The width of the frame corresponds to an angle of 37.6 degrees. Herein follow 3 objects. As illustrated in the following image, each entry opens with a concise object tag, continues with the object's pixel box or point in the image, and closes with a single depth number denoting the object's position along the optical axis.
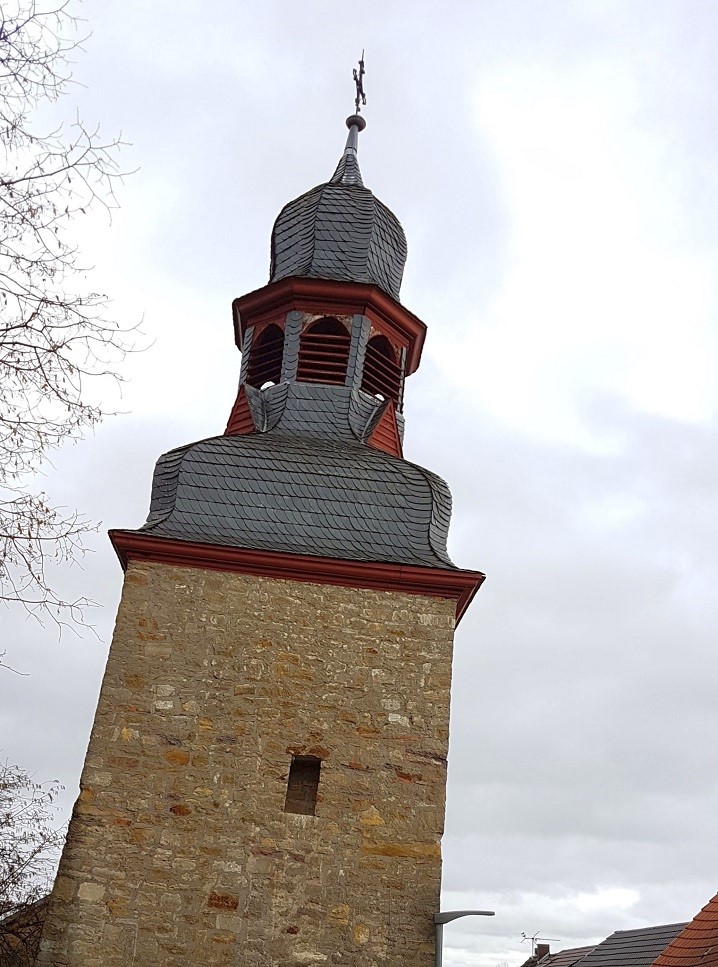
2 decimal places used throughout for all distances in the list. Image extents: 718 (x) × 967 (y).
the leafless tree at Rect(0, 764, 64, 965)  6.66
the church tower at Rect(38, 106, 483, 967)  7.57
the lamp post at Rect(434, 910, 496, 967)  7.46
